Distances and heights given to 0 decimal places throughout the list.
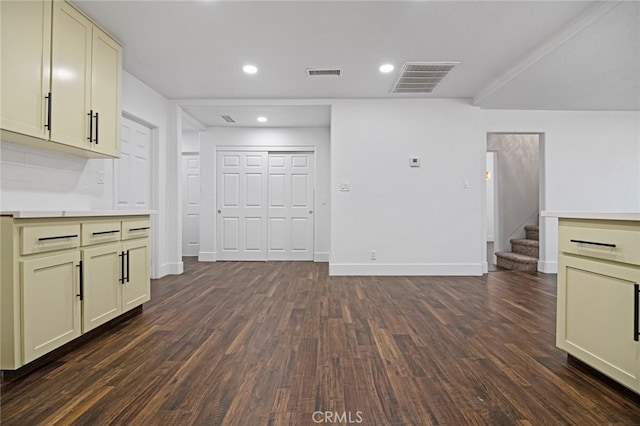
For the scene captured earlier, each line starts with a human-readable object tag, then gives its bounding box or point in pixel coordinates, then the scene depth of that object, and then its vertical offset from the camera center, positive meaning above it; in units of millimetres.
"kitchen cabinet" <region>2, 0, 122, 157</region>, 1963 +910
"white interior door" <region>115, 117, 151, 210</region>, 3689 +492
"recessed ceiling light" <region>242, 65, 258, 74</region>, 3490 +1547
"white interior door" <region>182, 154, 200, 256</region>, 6293 +206
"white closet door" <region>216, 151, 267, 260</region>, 5930 +55
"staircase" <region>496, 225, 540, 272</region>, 5020 -706
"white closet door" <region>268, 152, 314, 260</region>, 5949 +28
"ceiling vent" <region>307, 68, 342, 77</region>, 3545 +1558
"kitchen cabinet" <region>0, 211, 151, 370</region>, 1641 -415
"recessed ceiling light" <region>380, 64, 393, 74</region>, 3478 +1568
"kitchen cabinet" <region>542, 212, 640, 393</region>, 1476 -396
